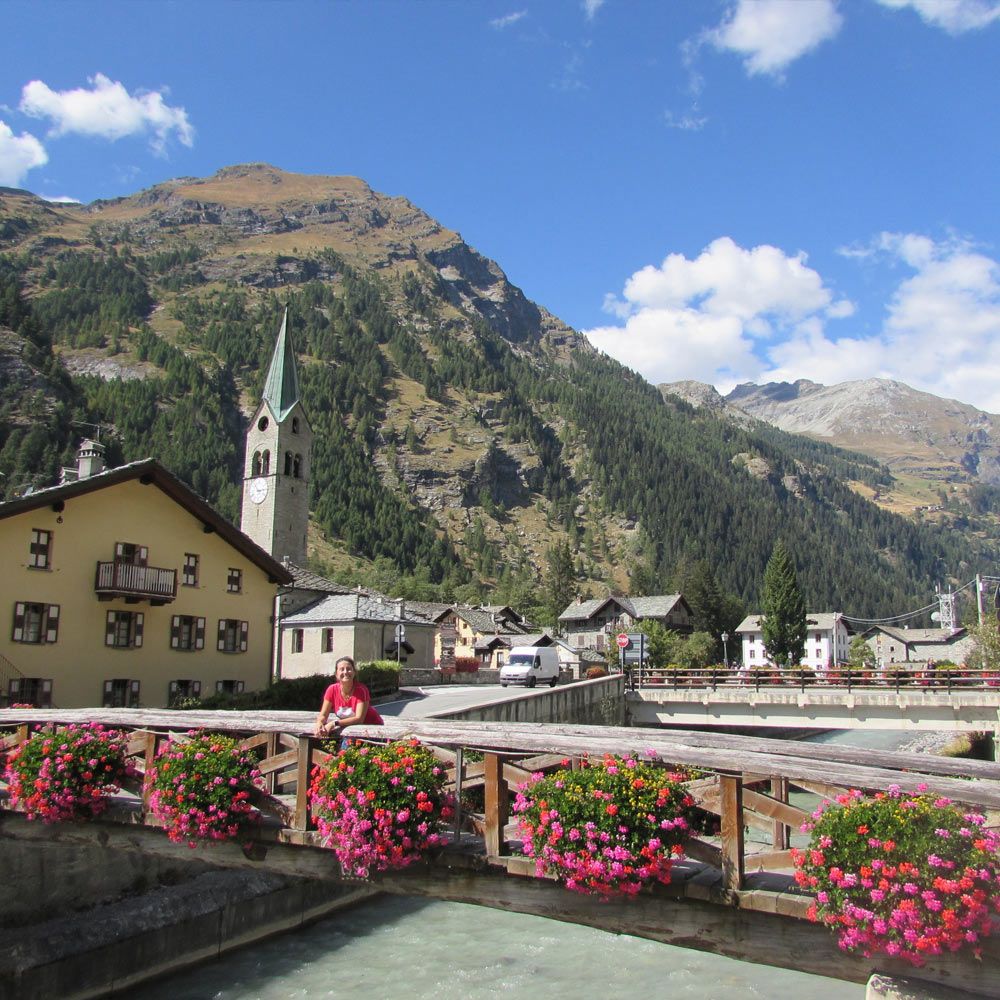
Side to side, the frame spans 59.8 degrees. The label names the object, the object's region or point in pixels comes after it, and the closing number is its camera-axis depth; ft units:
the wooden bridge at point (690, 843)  20.39
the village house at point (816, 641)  438.40
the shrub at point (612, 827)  21.18
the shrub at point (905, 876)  17.33
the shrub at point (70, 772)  33.73
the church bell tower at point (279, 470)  298.76
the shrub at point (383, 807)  24.94
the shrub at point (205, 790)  29.12
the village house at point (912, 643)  430.20
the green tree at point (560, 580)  488.44
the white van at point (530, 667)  188.85
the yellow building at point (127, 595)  89.04
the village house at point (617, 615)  387.14
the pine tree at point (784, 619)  358.84
